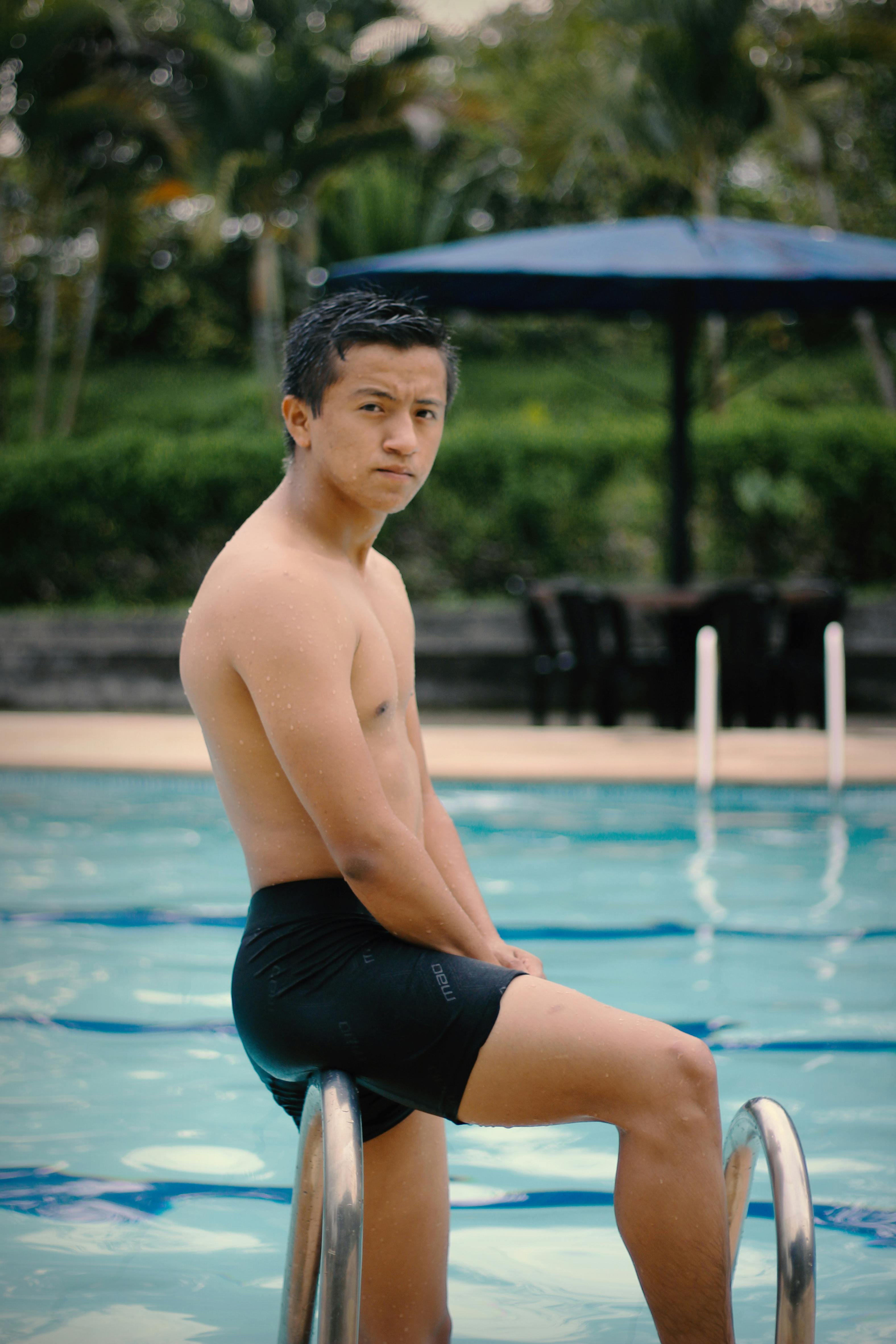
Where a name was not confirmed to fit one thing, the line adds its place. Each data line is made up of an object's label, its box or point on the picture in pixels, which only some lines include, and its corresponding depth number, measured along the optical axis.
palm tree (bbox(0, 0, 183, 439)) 13.92
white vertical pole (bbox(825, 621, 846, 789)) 7.40
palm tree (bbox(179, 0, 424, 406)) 14.62
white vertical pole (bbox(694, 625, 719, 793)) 7.34
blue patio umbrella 9.11
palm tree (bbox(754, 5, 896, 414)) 13.75
